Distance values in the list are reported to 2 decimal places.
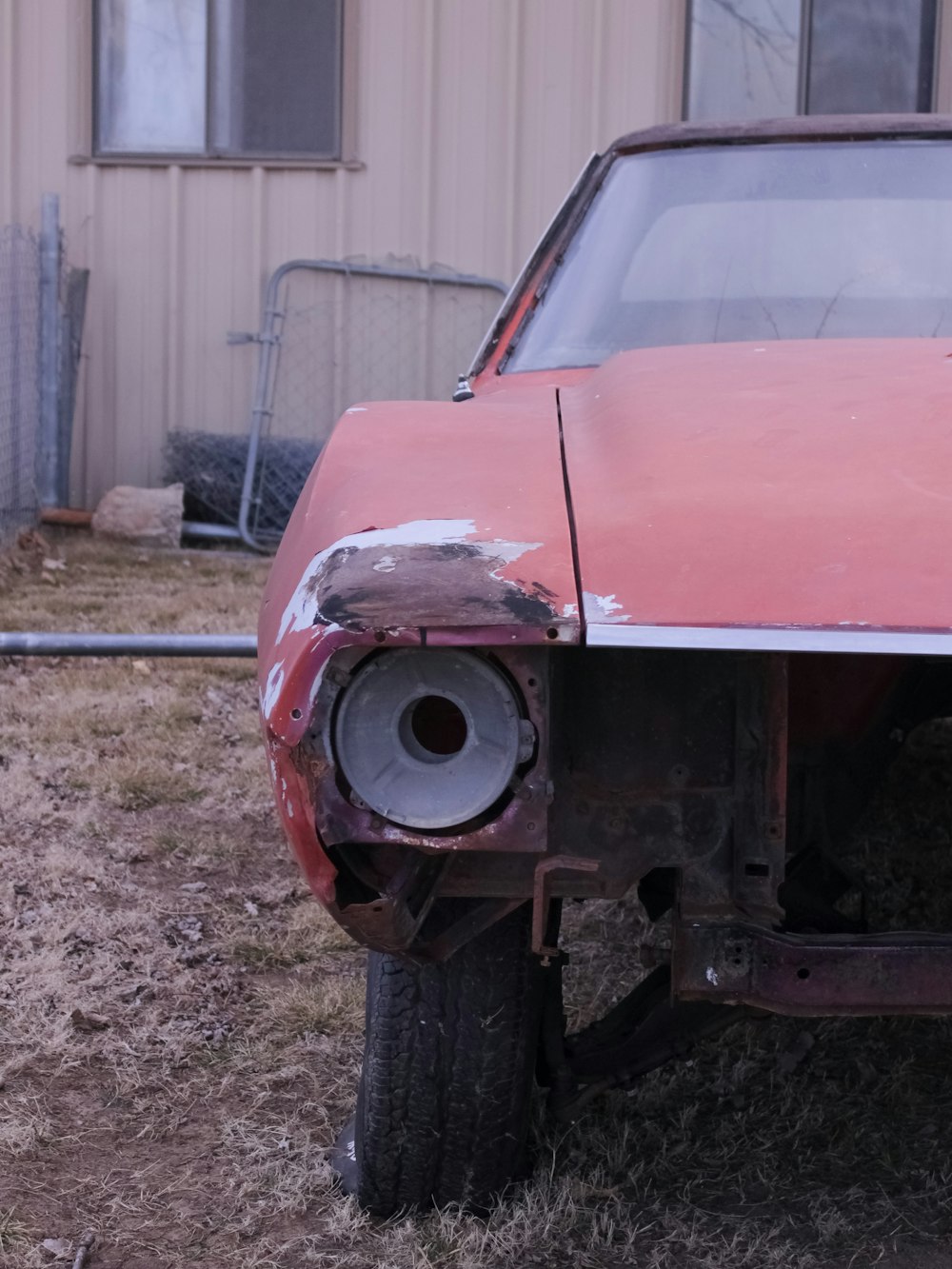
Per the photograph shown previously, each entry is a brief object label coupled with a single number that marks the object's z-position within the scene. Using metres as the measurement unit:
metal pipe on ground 3.62
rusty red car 1.41
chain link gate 8.35
